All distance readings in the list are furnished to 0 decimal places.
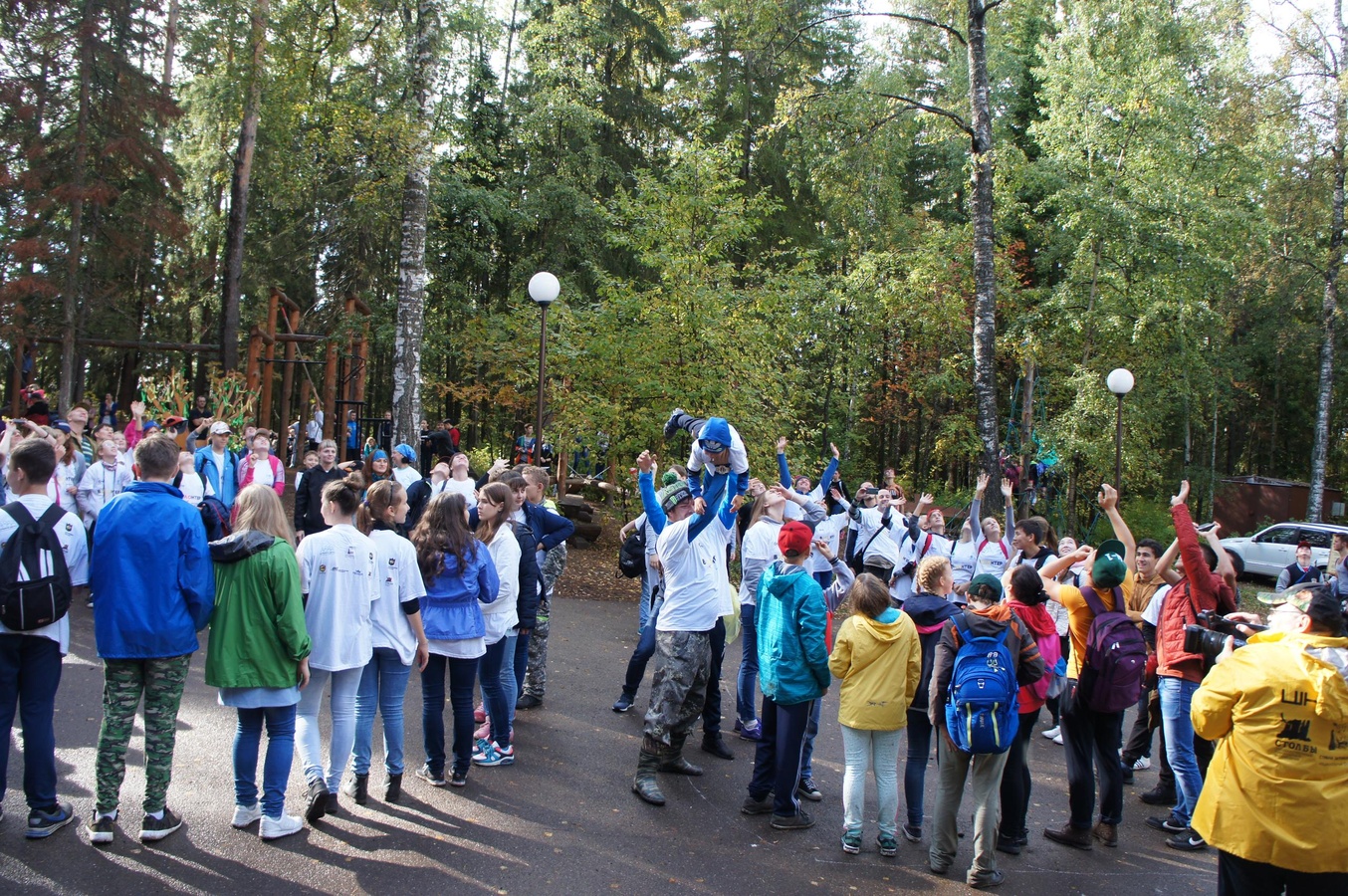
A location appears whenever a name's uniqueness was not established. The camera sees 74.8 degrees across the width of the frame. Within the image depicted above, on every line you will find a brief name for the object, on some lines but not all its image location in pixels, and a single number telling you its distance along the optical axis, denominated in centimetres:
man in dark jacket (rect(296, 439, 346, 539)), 909
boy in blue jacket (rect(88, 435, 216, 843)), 432
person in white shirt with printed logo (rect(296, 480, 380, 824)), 480
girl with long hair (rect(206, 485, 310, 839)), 445
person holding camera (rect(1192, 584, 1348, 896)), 342
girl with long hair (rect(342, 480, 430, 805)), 505
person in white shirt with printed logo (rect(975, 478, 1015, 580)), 855
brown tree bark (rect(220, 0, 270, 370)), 1947
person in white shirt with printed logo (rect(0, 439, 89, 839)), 432
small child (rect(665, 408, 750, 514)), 557
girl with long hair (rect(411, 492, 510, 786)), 527
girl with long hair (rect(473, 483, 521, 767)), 574
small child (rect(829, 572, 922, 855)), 505
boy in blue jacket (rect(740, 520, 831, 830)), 526
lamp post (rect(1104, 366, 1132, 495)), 1479
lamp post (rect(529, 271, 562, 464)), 1231
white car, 2102
